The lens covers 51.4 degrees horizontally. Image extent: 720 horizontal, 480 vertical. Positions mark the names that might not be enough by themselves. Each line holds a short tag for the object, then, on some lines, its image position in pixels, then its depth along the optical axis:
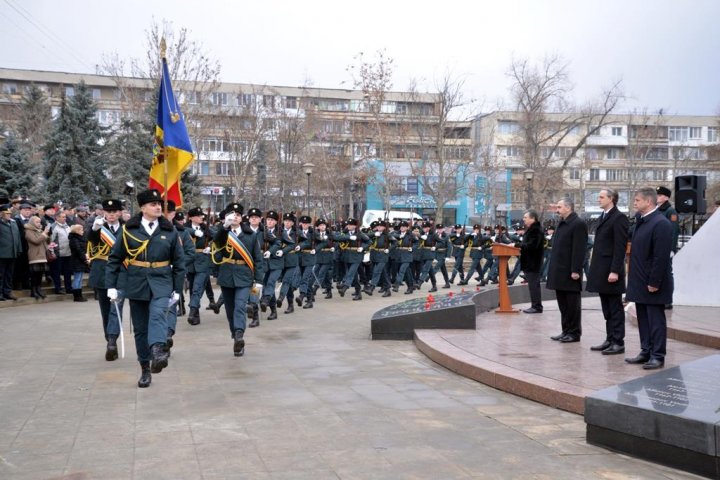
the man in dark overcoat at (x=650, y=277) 7.82
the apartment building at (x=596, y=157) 48.21
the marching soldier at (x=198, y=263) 13.41
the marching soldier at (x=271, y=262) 13.89
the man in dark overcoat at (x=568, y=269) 9.85
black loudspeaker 12.19
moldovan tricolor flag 12.71
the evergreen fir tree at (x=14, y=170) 30.78
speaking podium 12.83
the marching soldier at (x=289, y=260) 14.41
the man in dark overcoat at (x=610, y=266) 8.75
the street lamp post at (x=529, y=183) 35.09
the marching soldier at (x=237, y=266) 9.94
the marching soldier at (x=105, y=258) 9.53
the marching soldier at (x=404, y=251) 19.66
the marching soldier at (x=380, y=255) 18.92
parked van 49.76
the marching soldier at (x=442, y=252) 21.62
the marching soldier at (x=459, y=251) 23.08
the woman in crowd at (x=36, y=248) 15.81
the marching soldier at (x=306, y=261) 15.59
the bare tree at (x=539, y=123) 45.62
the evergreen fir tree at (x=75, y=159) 35.09
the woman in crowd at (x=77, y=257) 16.42
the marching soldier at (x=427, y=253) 20.64
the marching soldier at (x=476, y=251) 22.62
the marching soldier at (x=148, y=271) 7.95
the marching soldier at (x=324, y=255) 16.81
